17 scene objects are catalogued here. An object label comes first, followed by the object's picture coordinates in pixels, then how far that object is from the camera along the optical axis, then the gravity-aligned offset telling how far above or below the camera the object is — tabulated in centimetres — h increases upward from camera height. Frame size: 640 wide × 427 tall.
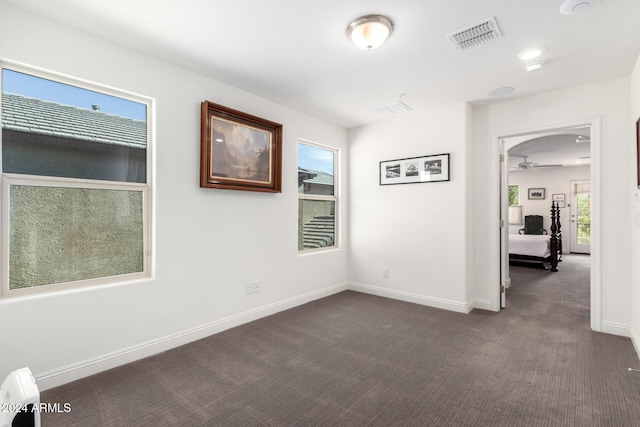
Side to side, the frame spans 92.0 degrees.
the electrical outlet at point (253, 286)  339 -82
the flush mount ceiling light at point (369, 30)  209 +128
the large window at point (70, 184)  208 +22
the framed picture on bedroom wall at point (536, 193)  954 +60
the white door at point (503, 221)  386 -11
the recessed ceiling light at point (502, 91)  328 +132
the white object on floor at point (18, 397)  80 -50
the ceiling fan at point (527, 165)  823 +135
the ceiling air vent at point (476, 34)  216 +131
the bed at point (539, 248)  638 -75
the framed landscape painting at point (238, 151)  296 +66
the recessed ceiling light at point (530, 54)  249 +131
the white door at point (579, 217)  889 -13
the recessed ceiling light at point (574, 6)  189 +129
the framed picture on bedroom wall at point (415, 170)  387 +57
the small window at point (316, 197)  418 +23
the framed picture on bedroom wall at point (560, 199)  919 +41
